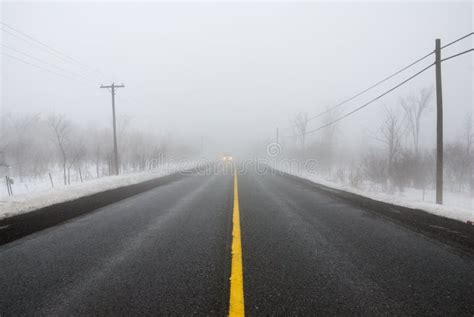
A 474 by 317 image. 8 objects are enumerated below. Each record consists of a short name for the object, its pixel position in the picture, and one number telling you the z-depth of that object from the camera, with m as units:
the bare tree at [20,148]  23.73
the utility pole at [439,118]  9.90
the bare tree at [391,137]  18.34
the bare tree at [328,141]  38.66
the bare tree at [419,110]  40.12
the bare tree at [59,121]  22.84
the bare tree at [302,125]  44.94
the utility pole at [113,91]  20.56
